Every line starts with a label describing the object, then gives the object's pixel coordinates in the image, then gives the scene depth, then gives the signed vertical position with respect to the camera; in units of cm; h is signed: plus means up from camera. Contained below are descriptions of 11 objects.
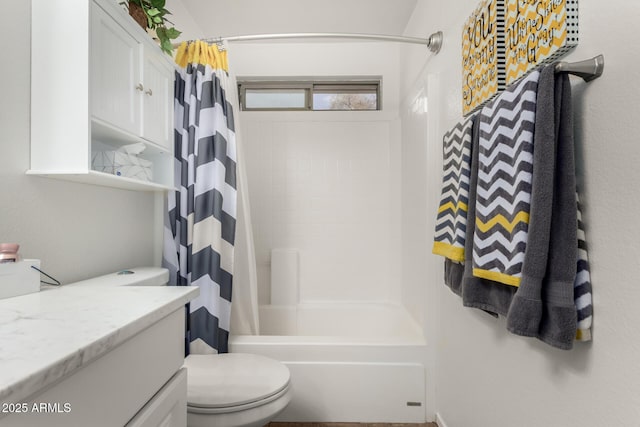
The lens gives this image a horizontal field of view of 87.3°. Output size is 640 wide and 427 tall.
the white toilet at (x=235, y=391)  108 -60
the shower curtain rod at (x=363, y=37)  171 +93
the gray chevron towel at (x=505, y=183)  79 +9
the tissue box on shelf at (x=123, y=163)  121 +20
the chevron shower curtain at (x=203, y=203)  162 +6
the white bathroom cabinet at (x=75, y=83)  103 +42
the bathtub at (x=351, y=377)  170 -82
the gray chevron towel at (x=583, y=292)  71 -17
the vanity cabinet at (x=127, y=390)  46 -30
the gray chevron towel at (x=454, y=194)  114 +8
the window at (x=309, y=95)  278 +101
